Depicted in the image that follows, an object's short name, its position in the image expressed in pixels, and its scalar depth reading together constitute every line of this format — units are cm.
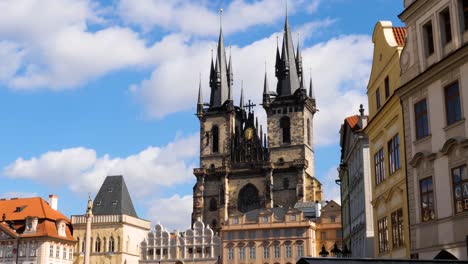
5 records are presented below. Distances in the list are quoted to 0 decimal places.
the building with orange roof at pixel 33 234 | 8994
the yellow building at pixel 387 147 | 2900
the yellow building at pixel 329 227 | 9556
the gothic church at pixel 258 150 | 10806
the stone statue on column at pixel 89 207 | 8828
